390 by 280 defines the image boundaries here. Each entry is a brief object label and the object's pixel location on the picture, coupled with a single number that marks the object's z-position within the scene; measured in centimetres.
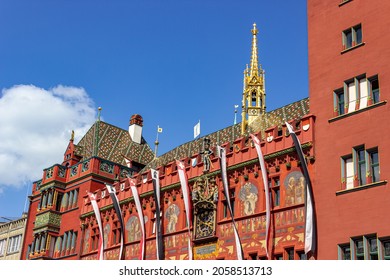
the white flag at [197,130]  3753
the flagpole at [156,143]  4966
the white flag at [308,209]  2423
